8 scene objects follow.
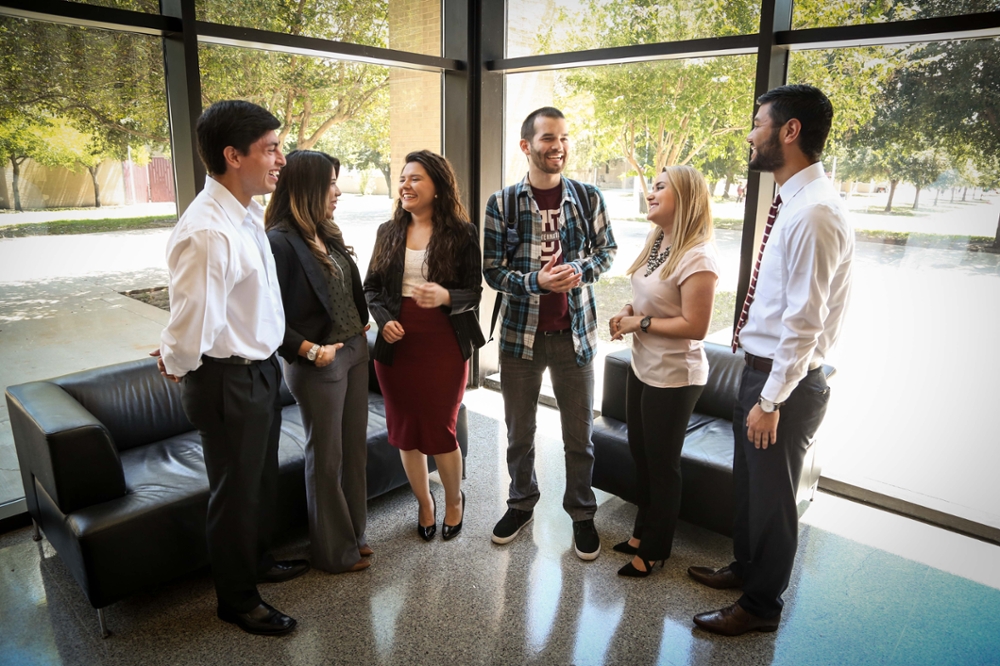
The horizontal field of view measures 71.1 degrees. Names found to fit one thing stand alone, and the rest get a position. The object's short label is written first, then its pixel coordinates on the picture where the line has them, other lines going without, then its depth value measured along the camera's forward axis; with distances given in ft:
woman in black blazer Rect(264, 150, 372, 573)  9.00
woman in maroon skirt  9.95
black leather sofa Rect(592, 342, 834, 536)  10.63
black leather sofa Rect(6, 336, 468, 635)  8.71
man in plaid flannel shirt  10.18
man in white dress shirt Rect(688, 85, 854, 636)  7.47
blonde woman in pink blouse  9.02
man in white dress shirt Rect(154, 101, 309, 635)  7.39
